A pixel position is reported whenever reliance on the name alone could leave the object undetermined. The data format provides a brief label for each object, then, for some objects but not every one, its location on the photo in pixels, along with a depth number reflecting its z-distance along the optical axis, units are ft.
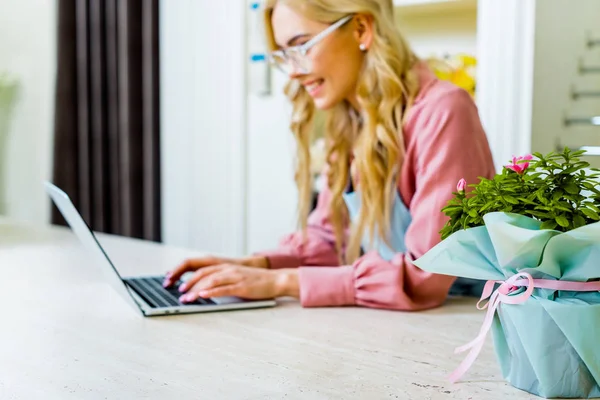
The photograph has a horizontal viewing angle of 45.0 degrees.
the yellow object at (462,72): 7.69
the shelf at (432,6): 7.67
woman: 3.99
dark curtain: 10.11
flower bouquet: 2.33
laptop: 3.74
